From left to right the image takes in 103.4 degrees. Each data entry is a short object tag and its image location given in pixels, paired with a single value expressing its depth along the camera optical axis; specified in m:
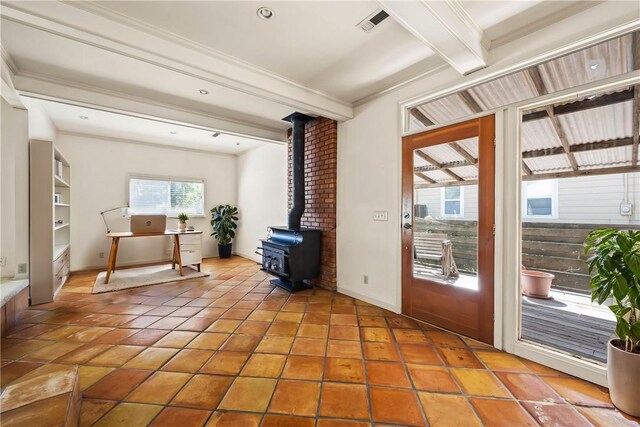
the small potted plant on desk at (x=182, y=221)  5.04
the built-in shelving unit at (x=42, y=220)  3.00
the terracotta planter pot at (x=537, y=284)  3.52
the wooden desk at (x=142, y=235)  3.91
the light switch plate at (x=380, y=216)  3.04
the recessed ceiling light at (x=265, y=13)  1.87
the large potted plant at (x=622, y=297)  1.44
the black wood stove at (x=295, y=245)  3.56
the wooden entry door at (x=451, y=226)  2.24
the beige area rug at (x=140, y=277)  3.79
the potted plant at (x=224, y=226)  6.09
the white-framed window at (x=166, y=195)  5.52
